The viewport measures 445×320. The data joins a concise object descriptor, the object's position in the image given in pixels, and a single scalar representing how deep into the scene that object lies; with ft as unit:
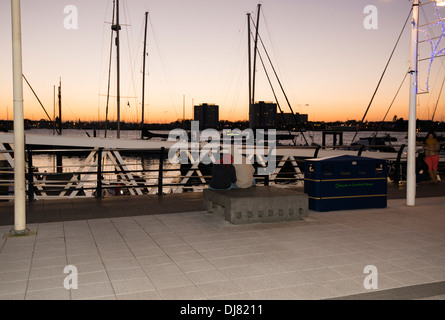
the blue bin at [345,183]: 32.48
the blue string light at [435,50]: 33.32
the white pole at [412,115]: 33.86
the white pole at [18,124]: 23.94
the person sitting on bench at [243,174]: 31.73
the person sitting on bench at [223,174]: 30.78
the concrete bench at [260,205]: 27.73
